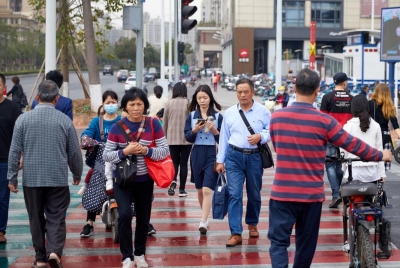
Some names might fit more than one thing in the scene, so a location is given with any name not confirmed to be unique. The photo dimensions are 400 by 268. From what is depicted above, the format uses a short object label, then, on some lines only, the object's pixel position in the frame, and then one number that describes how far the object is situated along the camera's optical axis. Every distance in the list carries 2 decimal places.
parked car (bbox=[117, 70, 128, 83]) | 89.62
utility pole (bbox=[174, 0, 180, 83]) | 19.73
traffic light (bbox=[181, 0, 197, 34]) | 16.37
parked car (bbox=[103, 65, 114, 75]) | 128.15
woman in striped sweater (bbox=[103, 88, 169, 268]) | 7.30
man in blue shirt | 8.70
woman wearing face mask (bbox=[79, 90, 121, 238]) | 8.90
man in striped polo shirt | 5.87
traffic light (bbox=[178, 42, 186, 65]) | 21.20
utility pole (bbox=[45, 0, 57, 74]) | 13.55
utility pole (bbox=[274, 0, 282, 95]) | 24.38
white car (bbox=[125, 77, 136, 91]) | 58.99
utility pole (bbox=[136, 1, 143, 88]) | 15.64
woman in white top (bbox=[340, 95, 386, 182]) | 8.38
